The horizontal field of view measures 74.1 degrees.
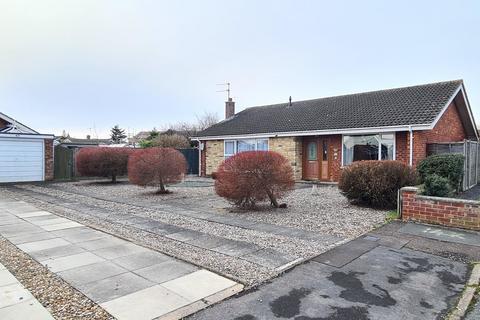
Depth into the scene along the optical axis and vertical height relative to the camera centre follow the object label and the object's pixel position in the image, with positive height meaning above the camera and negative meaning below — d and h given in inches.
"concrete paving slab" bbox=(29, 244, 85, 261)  191.0 -57.4
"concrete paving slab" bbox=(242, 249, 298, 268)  179.0 -58.2
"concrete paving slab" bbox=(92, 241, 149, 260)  191.3 -57.0
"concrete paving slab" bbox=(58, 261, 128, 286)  154.9 -57.9
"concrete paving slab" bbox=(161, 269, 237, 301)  139.9 -58.5
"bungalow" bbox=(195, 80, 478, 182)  509.0 +56.1
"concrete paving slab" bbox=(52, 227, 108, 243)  228.5 -56.3
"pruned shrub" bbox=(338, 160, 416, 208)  333.4 -23.5
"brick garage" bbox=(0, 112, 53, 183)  617.3 +14.7
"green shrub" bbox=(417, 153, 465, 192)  387.9 -10.5
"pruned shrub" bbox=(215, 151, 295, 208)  324.8 -19.1
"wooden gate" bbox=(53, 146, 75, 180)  715.4 -6.5
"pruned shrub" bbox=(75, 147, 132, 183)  645.9 -3.9
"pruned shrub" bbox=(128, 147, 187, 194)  477.4 -11.0
